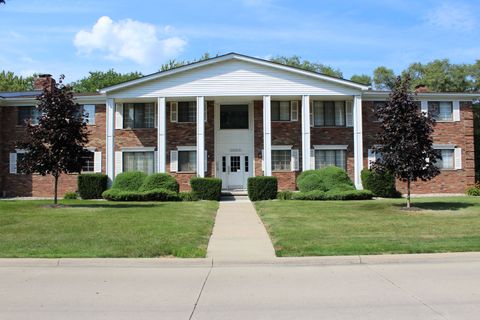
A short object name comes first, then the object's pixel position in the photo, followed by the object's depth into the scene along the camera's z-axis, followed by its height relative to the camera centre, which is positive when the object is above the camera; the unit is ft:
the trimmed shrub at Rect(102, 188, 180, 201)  79.41 -4.27
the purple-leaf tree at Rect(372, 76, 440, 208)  57.77 +3.46
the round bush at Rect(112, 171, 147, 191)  83.97 -2.00
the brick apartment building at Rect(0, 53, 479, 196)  96.37 +6.67
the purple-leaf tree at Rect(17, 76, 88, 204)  62.90 +3.97
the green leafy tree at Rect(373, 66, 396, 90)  191.11 +36.60
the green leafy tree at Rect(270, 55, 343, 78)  194.27 +42.09
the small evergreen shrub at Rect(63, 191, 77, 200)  89.04 -4.81
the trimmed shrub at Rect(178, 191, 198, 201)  81.07 -4.69
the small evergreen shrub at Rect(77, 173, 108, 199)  86.43 -2.89
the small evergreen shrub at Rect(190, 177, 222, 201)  81.20 -3.21
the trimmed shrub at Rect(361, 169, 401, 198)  85.71 -3.11
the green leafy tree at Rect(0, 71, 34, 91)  174.93 +33.22
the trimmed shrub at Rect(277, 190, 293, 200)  80.74 -4.64
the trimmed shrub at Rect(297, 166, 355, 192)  81.71 -2.05
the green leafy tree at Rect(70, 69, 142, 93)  188.14 +35.76
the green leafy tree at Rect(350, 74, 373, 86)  195.92 +36.72
